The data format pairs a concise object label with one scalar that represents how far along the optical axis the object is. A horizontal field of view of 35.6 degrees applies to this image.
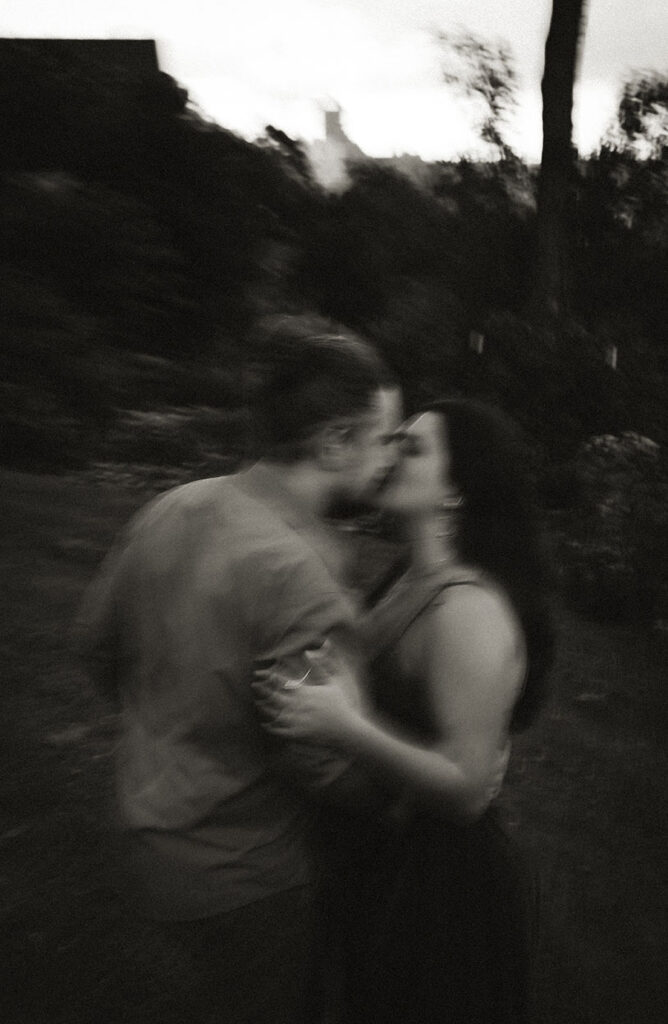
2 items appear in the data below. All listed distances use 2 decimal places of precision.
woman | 1.78
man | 1.62
